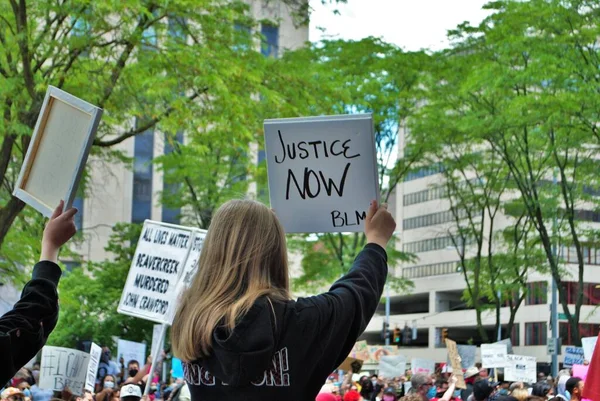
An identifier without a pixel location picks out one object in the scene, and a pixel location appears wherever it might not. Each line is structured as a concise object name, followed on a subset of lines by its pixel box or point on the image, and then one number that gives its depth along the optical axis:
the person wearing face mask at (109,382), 13.97
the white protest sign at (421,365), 26.49
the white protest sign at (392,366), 25.94
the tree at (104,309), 36.22
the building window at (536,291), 37.74
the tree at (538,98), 24.69
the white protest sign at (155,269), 12.22
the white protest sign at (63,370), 11.24
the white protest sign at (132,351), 23.56
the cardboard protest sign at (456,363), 16.72
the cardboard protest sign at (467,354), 27.59
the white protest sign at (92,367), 12.63
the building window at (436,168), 33.35
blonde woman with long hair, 2.95
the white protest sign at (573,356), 24.11
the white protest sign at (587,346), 19.67
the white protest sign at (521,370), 22.08
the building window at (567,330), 66.62
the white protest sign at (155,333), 24.11
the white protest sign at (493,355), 23.19
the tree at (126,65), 14.77
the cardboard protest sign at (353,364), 26.86
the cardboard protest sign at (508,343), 25.86
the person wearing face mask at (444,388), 11.17
